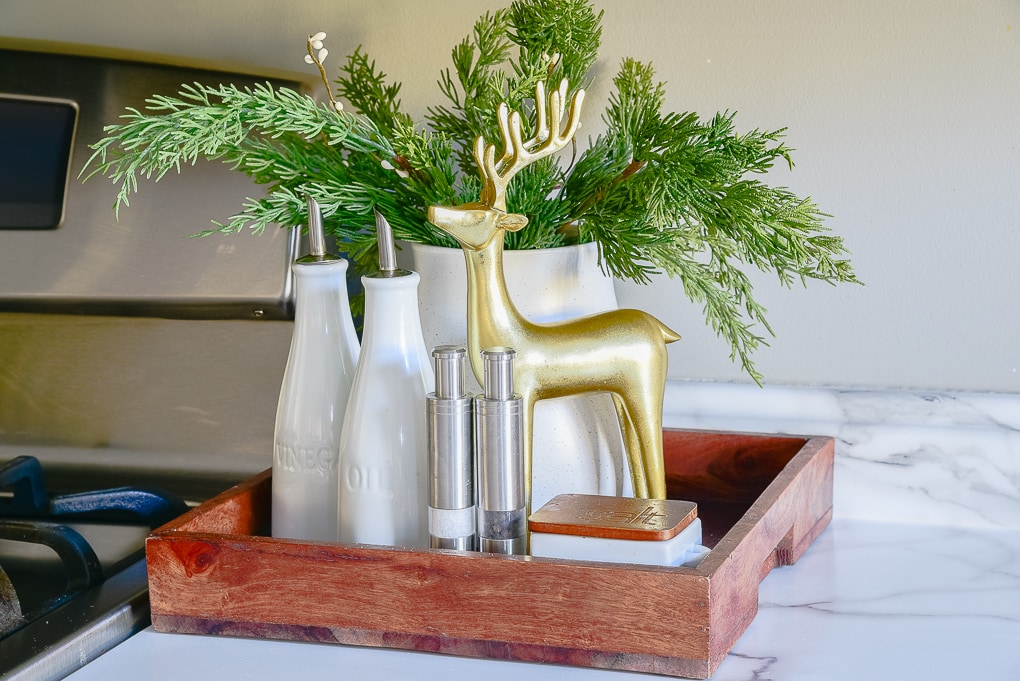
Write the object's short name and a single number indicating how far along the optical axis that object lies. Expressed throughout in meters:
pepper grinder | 1.55
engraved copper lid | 1.52
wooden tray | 1.48
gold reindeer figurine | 1.59
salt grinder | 1.55
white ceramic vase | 1.67
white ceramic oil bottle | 1.60
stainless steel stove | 1.90
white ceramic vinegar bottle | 1.65
